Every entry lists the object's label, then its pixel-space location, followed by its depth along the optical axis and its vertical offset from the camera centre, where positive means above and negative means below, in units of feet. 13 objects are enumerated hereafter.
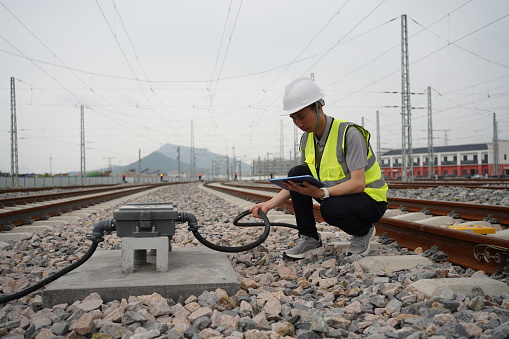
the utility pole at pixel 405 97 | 60.90 +11.57
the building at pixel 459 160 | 194.59 +4.70
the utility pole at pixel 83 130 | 101.14 +11.99
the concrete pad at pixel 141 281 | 7.68 -2.20
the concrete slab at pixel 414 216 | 17.63 -2.10
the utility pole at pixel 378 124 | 107.20 +12.83
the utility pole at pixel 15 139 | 74.38 +7.44
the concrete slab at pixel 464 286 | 7.46 -2.25
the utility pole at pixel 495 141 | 112.46 +7.91
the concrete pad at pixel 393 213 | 19.66 -2.19
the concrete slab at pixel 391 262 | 9.36 -2.25
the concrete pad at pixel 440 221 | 15.89 -2.12
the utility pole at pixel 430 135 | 94.93 +8.85
